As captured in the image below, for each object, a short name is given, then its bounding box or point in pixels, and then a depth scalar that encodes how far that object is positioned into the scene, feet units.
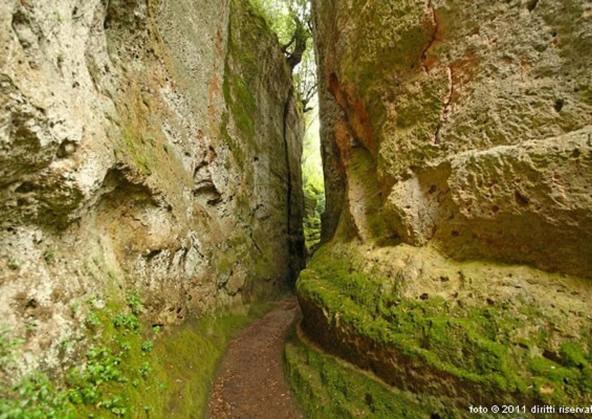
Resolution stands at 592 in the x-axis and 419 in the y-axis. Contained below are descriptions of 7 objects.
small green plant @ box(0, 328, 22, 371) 10.31
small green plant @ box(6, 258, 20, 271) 11.80
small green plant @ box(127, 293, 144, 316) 17.33
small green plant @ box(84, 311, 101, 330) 14.02
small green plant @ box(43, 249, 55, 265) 13.29
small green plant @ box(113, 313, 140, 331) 15.70
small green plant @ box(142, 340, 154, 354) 16.48
